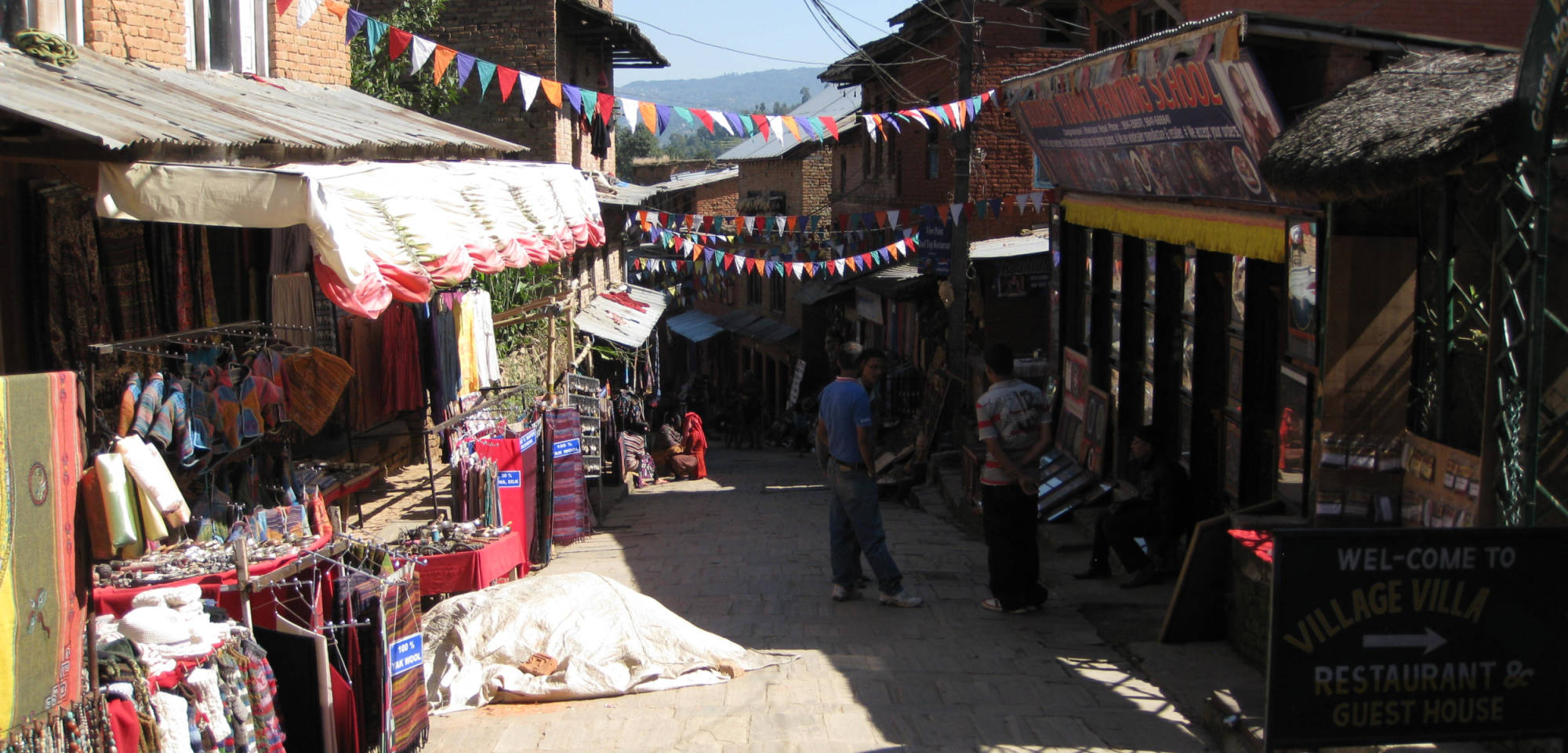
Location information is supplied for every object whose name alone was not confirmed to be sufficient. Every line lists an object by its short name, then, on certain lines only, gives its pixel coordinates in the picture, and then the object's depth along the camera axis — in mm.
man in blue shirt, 8445
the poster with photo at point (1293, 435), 8070
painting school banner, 8141
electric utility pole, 16828
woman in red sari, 20094
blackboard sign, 4238
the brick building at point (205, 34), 8742
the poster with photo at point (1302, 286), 7816
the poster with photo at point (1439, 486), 6340
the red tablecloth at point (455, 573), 8031
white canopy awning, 6344
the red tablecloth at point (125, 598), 5891
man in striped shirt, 8188
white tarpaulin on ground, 6742
